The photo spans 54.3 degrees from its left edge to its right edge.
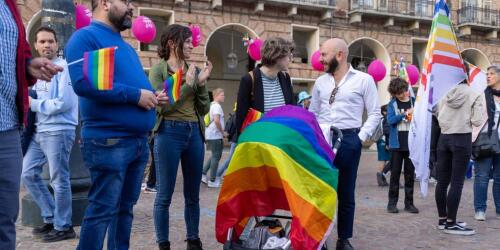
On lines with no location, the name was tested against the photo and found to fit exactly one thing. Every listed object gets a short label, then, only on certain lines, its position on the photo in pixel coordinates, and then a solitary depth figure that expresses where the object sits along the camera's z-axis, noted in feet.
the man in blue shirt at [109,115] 9.35
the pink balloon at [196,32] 30.13
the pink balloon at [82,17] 25.46
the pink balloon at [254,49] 40.31
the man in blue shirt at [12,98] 7.32
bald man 13.91
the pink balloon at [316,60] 45.85
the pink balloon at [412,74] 46.51
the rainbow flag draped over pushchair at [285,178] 9.72
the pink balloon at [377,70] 47.37
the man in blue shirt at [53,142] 14.35
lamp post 16.49
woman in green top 12.79
